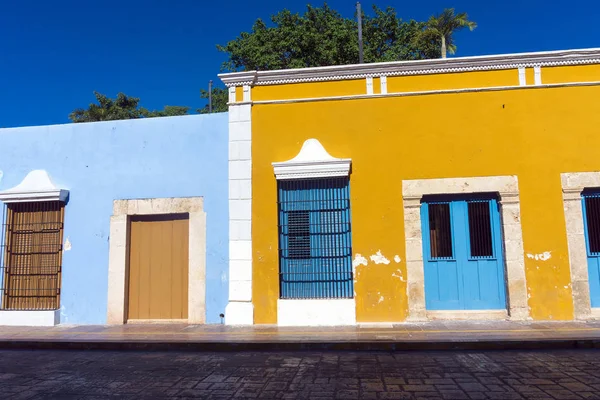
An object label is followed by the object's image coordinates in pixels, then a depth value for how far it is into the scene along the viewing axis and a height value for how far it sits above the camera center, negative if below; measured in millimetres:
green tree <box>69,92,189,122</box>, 23516 +7806
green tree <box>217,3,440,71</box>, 19266 +9176
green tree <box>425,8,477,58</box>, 19578 +9737
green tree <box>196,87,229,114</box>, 22659 +7938
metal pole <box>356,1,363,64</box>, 12459 +6671
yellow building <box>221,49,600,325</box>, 8008 +1144
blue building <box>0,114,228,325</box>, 8742 +814
